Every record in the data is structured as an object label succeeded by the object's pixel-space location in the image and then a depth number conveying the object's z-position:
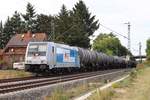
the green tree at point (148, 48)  104.27
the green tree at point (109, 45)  150.25
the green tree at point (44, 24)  126.19
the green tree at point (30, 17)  130.00
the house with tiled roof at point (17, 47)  100.19
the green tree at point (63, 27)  104.88
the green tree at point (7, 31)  128.00
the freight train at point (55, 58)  38.91
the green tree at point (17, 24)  130.62
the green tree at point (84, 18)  122.04
